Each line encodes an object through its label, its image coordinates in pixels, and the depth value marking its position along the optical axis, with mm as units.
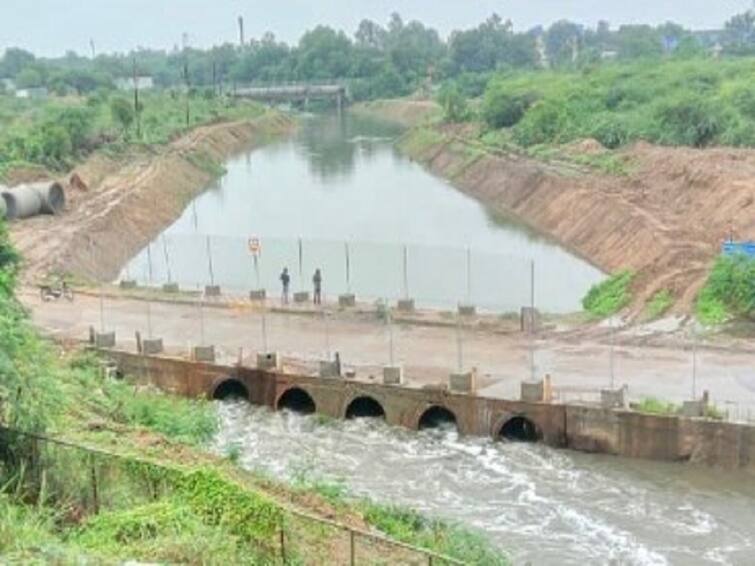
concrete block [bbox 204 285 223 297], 50188
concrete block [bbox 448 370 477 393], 37281
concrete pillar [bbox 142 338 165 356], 42844
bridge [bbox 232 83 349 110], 193125
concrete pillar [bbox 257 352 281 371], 40656
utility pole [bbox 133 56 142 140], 109806
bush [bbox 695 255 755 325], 42188
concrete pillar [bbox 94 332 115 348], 43594
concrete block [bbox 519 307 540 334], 43728
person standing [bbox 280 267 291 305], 48688
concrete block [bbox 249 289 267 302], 48625
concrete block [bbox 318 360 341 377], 39406
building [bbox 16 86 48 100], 169788
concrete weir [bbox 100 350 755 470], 33344
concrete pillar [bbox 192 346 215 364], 41656
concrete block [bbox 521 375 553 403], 36031
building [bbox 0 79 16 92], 186725
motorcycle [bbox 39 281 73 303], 50750
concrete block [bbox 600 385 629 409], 34812
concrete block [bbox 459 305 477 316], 45312
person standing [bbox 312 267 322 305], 47656
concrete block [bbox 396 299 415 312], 46156
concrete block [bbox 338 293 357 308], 47562
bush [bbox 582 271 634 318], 47969
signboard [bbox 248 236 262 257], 48897
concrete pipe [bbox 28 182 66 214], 72312
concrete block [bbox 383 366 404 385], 38406
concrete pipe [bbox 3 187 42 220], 68812
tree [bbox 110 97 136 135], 110125
